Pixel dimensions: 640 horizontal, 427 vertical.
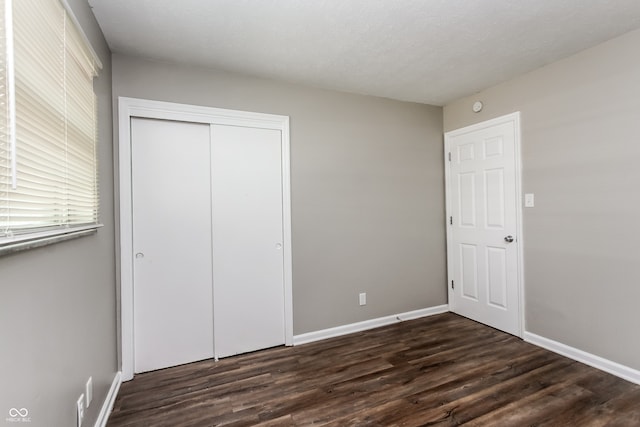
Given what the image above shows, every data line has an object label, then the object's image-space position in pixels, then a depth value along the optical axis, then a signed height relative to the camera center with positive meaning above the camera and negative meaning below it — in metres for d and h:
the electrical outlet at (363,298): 3.06 -0.88
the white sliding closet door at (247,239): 2.49 -0.20
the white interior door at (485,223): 2.82 -0.11
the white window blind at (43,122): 0.86 +0.37
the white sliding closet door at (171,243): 2.27 -0.21
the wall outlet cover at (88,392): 1.48 -0.90
